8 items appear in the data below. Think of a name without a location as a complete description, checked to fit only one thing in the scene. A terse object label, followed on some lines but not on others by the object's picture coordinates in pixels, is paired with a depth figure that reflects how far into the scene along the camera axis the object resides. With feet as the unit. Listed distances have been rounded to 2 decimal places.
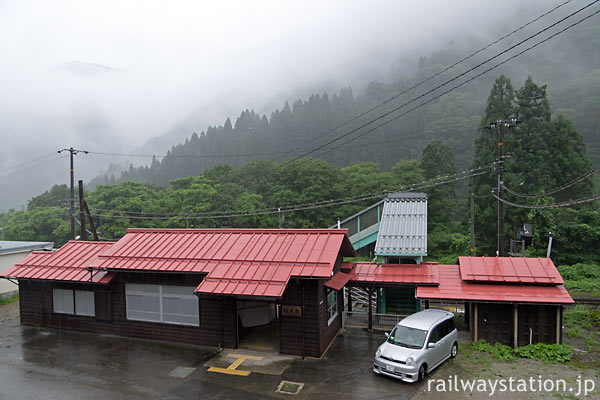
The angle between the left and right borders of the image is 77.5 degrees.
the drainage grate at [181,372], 35.99
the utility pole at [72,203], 79.62
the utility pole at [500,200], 60.45
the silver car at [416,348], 32.65
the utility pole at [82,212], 79.41
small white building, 70.18
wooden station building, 39.24
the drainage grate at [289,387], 32.38
